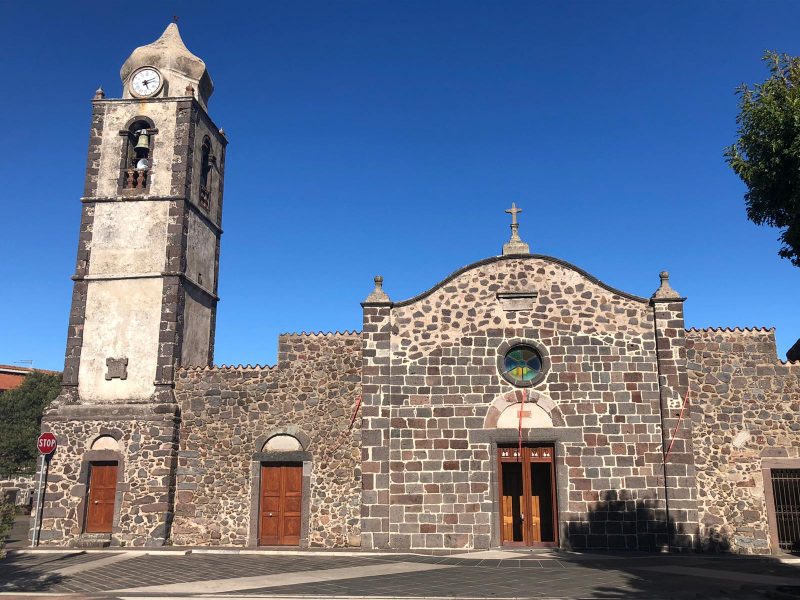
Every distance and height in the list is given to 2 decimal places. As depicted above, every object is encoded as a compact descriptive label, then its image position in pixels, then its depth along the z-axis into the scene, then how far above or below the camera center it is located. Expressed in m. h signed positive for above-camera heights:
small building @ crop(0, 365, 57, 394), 46.75 +4.99
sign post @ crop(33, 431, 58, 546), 16.92 -0.21
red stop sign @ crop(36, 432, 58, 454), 17.22 +0.10
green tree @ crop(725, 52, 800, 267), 10.36 +4.69
